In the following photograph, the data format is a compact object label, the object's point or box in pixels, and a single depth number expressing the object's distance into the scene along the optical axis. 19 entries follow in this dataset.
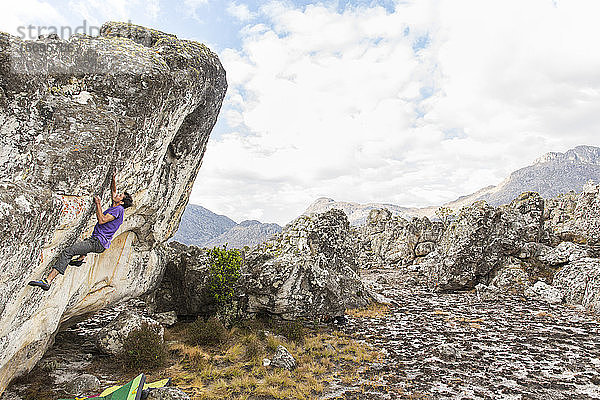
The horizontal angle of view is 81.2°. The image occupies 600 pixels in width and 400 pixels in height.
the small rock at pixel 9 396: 11.30
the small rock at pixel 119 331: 15.34
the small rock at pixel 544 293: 27.65
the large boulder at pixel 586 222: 38.31
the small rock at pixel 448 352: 16.45
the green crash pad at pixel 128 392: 10.10
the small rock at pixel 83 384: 11.81
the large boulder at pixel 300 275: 20.30
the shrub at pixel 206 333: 17.42
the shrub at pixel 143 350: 14.41
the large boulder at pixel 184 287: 20.78
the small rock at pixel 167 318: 20.00
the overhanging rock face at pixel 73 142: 8.47
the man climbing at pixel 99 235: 9.80
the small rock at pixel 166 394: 10.59
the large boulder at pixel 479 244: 34.16
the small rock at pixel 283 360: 14.98
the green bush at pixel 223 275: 20.36
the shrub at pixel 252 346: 15.99
